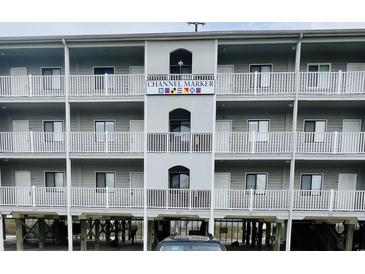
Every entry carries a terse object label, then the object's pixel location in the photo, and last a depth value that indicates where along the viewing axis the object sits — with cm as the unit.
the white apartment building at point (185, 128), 965
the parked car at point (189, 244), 525
